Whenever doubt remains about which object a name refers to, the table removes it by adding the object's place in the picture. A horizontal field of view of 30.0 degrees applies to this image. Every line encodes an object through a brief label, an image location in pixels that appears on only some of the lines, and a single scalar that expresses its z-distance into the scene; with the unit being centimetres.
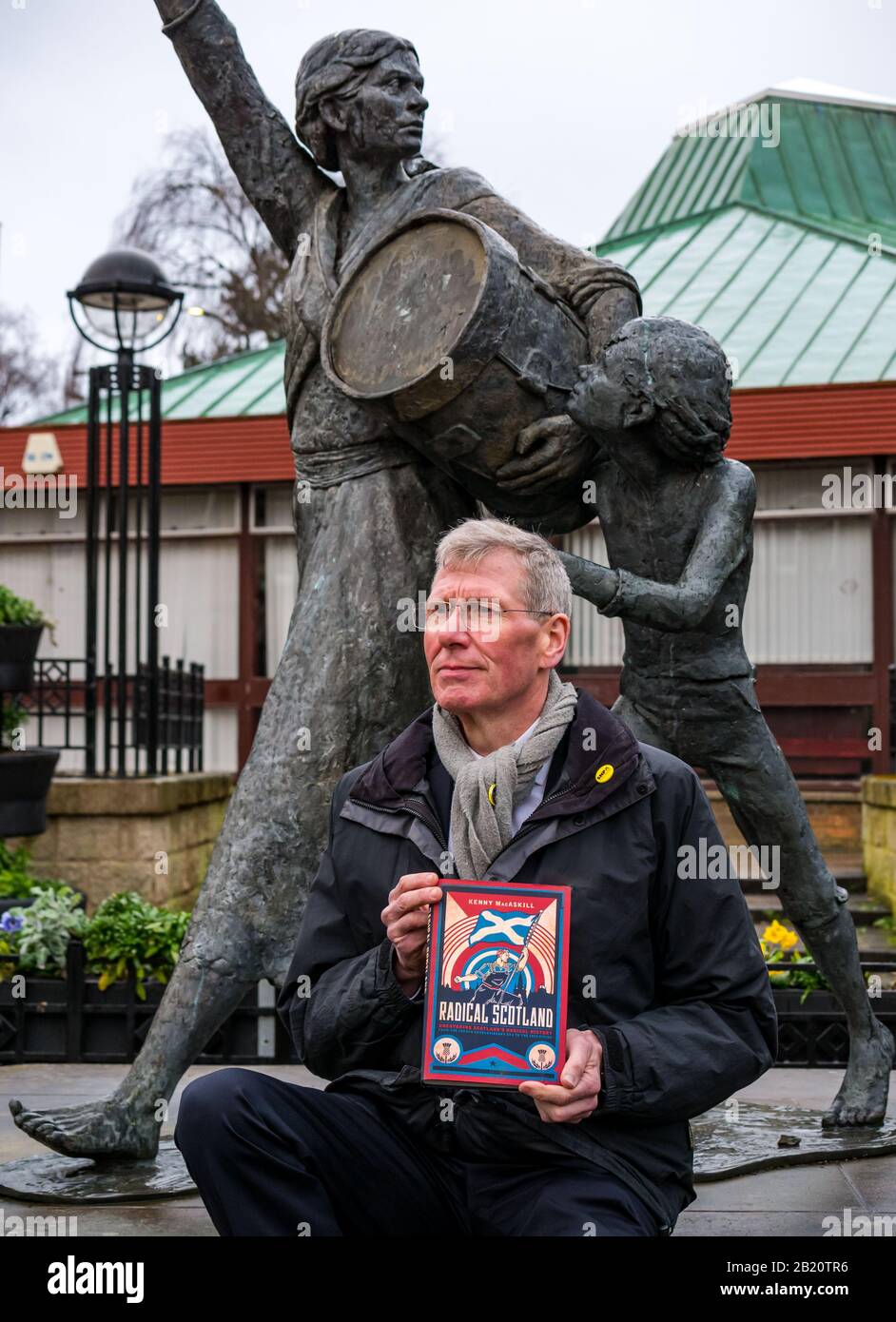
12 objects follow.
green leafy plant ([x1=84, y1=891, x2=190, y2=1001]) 637
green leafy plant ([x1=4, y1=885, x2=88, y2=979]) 677
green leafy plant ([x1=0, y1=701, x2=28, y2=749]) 1057
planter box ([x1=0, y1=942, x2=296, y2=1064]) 622
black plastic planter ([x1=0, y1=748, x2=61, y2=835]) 1016
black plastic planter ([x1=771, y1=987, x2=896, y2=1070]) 602
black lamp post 1162
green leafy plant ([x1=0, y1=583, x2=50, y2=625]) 1023
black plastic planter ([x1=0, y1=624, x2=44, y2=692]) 1005
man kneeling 267
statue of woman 439
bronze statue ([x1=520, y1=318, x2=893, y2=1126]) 418
